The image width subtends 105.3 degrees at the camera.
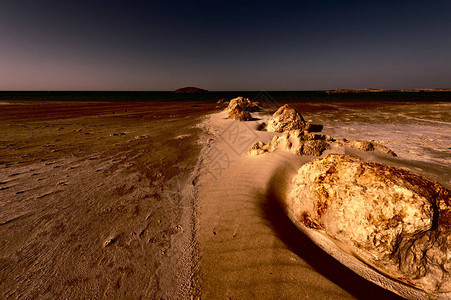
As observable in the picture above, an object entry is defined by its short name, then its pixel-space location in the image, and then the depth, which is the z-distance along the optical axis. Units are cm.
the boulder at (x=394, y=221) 195
